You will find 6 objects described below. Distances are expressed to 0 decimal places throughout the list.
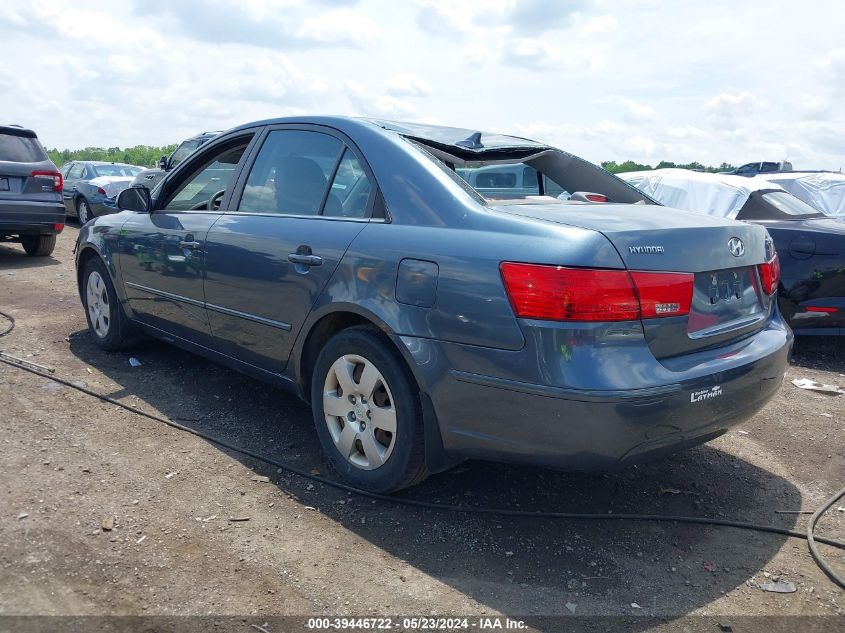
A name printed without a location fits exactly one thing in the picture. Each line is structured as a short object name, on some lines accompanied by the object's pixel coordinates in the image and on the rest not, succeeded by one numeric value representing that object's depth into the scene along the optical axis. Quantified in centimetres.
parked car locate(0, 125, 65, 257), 969
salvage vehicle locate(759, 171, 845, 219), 834
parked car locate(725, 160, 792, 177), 2356
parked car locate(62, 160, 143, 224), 1530
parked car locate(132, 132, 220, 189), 1317
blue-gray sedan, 264
